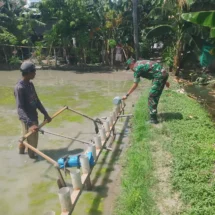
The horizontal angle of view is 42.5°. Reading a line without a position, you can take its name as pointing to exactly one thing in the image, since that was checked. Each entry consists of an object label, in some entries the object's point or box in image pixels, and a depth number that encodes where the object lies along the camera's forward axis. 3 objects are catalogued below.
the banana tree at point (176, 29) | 10.85
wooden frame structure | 3.36
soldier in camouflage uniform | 6.02
